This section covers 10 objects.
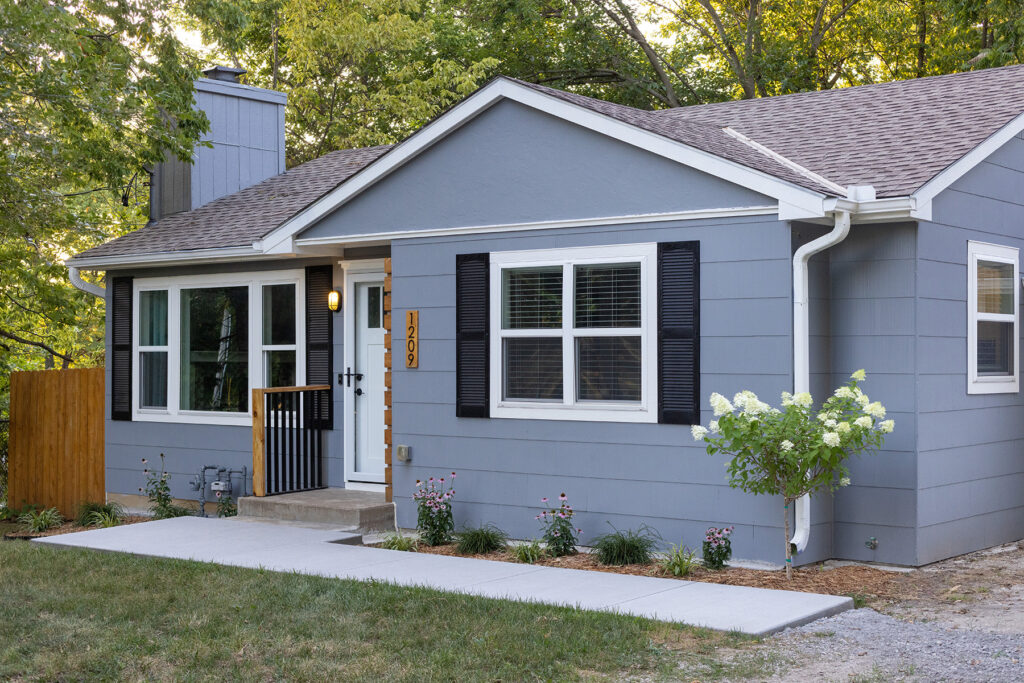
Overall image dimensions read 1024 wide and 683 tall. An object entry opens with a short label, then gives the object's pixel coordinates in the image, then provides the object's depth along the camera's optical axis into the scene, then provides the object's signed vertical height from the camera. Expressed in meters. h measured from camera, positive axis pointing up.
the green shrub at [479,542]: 8.53 -1.50
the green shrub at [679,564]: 7.53 -1.47
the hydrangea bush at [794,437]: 7.08 -0.59
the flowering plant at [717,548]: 7.66 -1.38
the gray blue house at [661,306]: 7.78 +0.26
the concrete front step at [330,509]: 9.40 -1.42
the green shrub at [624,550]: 7.91 -1.44
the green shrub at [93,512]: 11.17 -1.69
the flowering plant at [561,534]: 8.29 -1.40
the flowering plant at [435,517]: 8.85 -1.36
